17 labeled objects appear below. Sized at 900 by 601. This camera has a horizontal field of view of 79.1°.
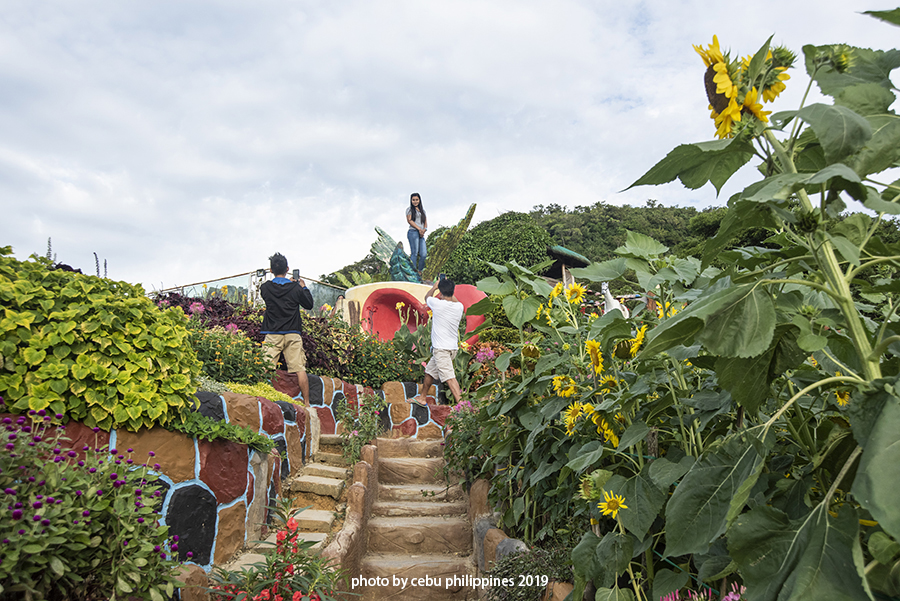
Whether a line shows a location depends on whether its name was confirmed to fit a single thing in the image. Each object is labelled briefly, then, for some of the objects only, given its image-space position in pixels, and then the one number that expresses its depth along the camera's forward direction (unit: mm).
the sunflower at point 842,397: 1208
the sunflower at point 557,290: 2189
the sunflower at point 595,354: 1754
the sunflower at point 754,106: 862
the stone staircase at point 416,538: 3383
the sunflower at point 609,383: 1808
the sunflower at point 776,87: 916
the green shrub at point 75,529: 1504
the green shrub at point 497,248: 17359
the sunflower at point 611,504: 1501
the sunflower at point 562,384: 2080
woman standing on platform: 12422
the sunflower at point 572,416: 1991
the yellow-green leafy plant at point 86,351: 2227
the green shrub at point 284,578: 2176
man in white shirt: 6176
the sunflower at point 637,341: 1648
